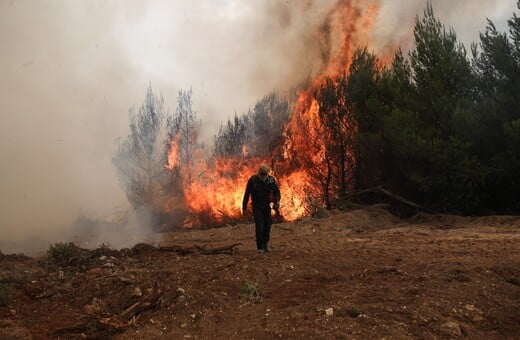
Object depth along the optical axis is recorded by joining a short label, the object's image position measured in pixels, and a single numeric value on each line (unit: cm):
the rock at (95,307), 633
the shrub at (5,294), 670
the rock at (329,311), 564
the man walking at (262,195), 916
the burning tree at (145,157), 2458
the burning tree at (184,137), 2475
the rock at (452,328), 511
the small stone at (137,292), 672
